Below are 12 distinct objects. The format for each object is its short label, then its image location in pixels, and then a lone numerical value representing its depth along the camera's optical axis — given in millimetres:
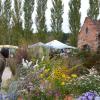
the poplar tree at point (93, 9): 26454
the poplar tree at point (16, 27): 26144
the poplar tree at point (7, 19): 25973
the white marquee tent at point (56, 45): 19775
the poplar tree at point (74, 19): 25848
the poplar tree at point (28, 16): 26384
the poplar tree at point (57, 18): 26689
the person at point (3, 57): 6209
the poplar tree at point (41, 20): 26829
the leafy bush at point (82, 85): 5002
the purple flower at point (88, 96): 2962
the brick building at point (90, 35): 20853
